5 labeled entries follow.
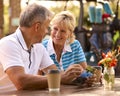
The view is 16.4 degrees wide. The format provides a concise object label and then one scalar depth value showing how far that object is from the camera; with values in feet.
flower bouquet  10.17
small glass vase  10.31
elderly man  9.63
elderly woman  13.73
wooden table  9.10
